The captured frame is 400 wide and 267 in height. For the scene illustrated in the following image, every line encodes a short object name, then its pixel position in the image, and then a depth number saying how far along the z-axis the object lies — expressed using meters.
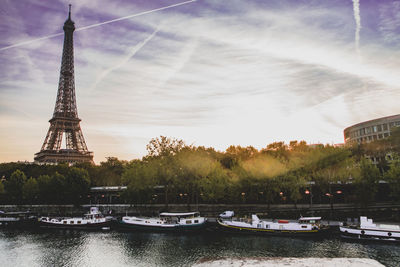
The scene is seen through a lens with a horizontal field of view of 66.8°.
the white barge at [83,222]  64.38
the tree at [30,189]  97.50
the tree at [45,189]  93.94
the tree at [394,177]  55.50
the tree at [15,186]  102.50
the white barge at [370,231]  42.66
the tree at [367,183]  60.88
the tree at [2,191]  102.99
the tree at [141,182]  74.62
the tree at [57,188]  92.56
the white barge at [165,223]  57.38
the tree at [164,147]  75.75
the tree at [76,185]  92.19
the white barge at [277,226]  48.34
